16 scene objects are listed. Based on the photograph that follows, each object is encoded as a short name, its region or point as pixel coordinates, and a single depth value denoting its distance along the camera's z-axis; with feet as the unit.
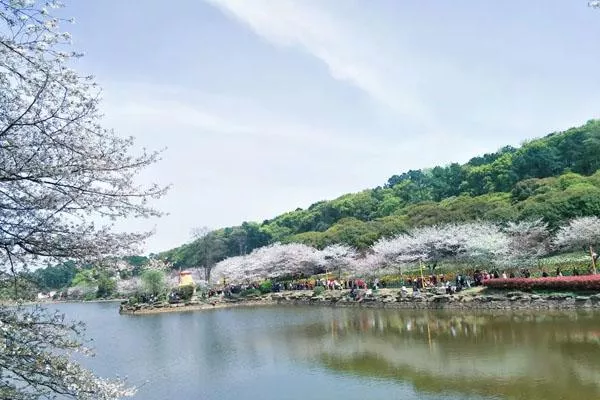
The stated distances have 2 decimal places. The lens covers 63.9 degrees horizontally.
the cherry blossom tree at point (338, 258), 136.36
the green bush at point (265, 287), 136.46
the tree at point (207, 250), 215.31
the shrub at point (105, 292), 234.79
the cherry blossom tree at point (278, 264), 148.77
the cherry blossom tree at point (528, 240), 93.20
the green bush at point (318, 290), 114.64
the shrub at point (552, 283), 65.51
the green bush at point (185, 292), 141.99
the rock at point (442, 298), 80.17
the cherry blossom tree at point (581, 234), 83.66
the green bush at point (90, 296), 246.27
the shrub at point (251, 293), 133.67
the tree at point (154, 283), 143.95
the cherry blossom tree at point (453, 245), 92.27
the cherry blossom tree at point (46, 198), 16.06
